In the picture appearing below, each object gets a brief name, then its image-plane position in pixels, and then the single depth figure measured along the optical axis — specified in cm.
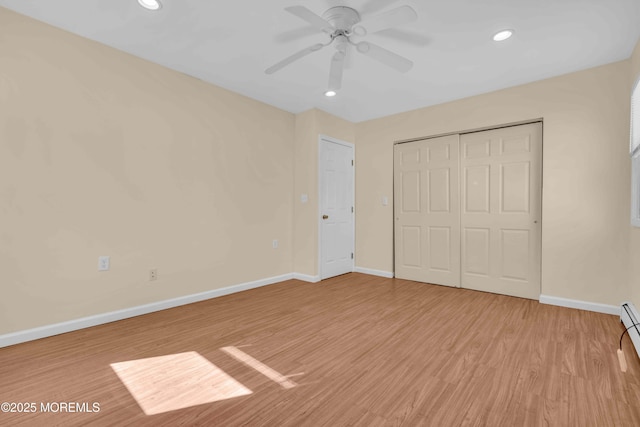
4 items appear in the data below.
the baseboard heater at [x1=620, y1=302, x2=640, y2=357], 217
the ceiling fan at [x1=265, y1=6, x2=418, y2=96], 187
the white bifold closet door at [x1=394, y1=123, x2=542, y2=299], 346
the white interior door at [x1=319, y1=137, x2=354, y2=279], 439
